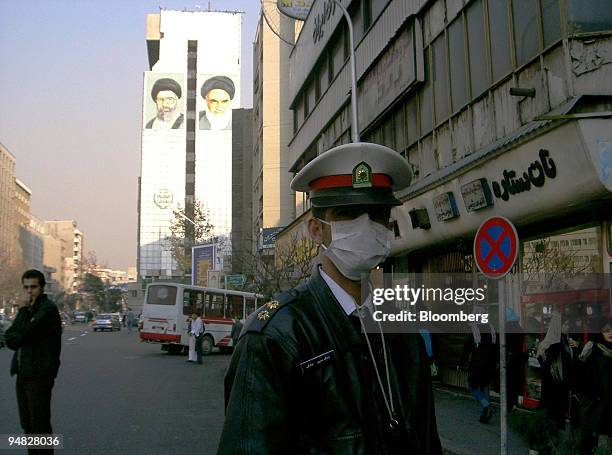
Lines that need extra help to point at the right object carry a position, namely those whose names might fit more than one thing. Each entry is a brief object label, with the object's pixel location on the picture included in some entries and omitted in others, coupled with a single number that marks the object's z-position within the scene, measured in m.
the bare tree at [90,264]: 132.65
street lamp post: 16.48
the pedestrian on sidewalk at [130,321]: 70.46
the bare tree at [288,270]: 19.97
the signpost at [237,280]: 29.88
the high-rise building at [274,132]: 49.97
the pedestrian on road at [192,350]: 24.94
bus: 30.28
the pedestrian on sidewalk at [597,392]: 7.46
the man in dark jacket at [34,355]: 6.18
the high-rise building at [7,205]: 99.31
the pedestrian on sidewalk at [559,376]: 8.34
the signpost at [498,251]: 7.70
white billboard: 119.62
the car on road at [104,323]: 67.50
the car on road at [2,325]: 32.09
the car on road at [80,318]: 96.21
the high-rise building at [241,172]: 83.44
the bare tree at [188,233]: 60.97
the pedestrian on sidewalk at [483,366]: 10.79
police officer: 1.64
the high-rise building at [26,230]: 121.19
